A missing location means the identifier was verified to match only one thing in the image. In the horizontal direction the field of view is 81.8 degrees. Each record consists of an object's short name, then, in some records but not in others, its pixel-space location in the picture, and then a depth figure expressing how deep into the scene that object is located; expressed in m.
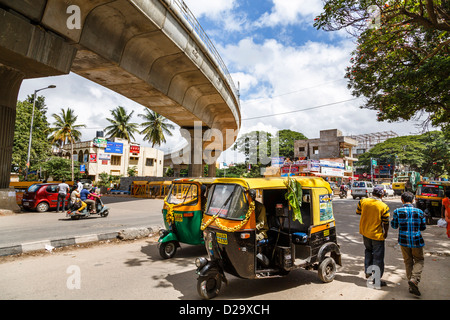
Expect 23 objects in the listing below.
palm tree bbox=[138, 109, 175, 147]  51.28
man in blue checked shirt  4.53
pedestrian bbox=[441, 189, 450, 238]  9.05
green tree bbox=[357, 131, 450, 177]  49.50
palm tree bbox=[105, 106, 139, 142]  50.34
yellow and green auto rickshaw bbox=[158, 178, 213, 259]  6.70
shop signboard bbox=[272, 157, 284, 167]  57.29
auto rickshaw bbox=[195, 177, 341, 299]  4.23
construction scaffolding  90.00
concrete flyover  8.55
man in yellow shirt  4.92
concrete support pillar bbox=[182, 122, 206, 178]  22.66
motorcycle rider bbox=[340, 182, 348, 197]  30.44
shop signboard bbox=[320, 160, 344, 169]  45.75
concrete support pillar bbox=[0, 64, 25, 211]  11.70
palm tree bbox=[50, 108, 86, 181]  42.84
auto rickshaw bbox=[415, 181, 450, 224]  13.13
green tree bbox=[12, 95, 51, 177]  31.14
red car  14.47
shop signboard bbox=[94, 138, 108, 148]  40.91
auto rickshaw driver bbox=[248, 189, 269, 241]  4.63
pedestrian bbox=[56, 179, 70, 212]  14.64
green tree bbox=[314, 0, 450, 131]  9.05
